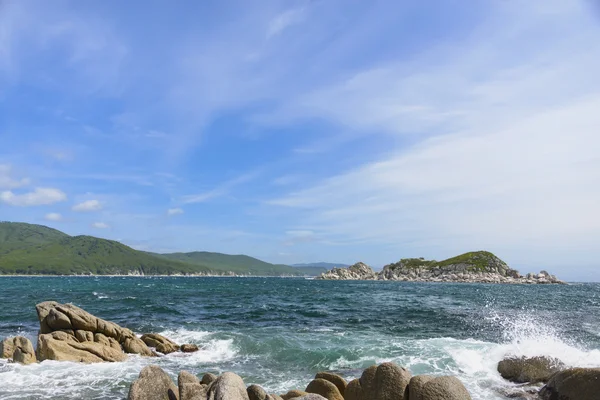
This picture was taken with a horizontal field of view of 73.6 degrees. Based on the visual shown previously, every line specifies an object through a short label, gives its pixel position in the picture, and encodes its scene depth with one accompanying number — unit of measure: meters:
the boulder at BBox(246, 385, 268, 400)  11.27
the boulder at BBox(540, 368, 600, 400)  11.87
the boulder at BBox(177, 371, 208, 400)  11.40
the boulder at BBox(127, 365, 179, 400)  11.88
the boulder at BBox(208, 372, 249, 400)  9.61
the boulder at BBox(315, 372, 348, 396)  14.17
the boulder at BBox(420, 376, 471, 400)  10.25
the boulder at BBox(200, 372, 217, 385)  13.67
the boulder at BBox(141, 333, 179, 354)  24.27
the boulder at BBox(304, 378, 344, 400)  13.10
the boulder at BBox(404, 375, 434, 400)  10.58
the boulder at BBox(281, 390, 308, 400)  13.05
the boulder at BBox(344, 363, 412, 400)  11.31
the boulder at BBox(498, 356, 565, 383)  17.34
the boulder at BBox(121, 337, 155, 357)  23.33
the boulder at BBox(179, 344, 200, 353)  24.50
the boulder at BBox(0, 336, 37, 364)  19.89
